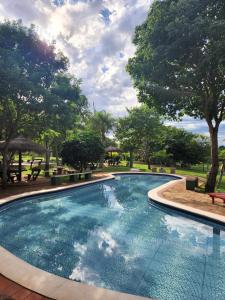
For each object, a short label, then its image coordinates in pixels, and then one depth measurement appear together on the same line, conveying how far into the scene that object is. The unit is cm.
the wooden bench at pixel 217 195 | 1011
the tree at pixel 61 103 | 1346
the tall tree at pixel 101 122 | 3694
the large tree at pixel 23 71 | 1166
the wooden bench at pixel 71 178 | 1512
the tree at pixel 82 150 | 1989
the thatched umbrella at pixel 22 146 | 1584
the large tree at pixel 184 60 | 1077
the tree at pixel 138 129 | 3006
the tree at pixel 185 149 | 3344
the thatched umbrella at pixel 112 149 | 3353
